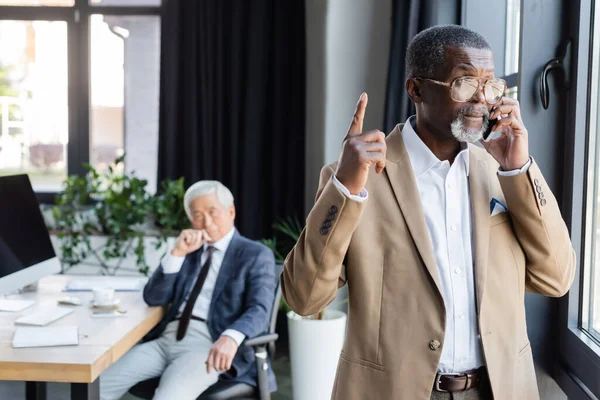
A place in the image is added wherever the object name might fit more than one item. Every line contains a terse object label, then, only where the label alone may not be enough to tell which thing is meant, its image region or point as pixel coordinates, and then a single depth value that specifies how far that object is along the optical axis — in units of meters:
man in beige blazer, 1.27
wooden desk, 1.95
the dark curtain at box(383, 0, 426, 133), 3.00
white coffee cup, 2.69
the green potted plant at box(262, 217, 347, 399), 3.44
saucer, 2.69
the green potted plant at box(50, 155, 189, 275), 4.41
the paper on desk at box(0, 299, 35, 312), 2.60
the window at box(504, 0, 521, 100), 2.52
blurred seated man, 2.60
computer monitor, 2.50
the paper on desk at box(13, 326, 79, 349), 2.10
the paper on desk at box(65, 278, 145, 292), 3.01
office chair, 2.51
